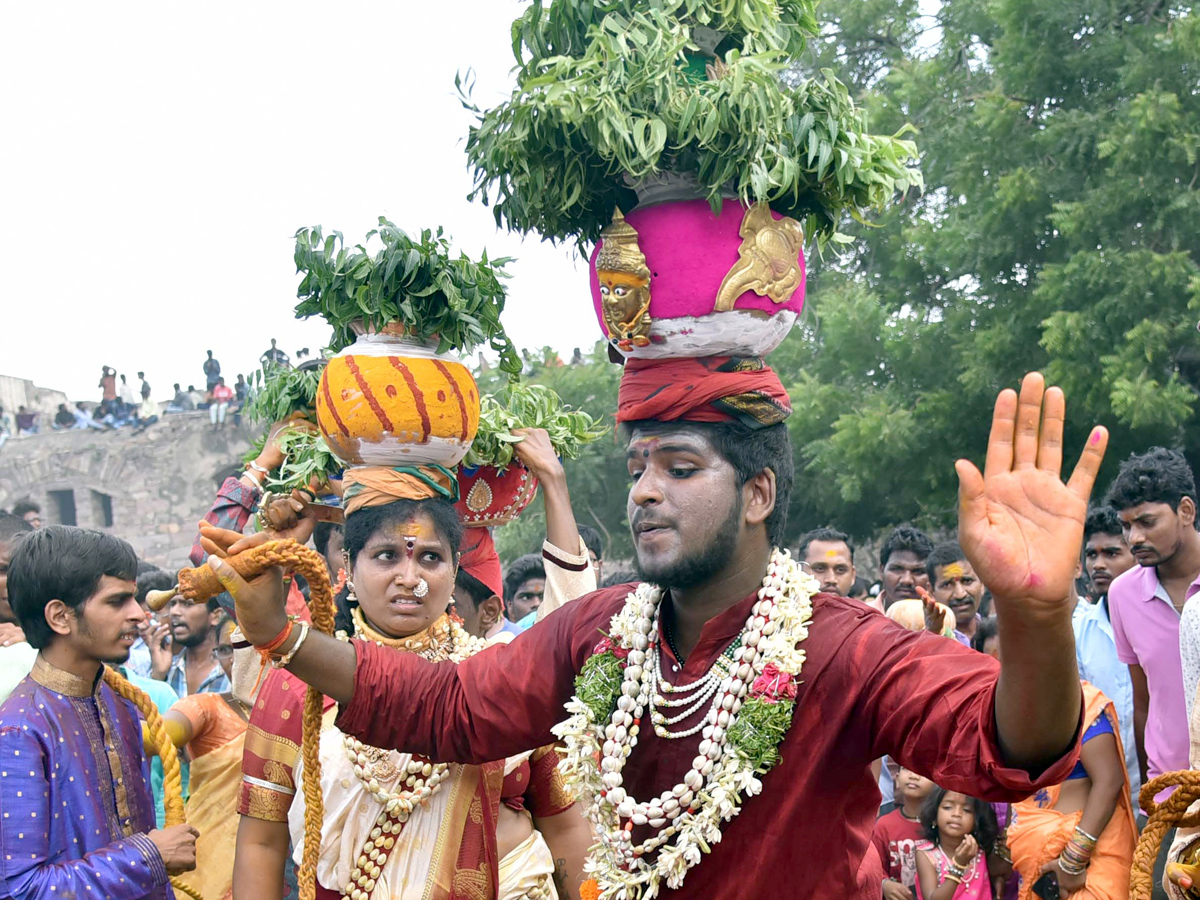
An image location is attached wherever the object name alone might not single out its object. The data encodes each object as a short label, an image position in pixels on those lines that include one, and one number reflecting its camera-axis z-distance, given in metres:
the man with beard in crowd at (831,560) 7.56
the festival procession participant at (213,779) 5.14
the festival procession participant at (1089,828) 5.38
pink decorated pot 3.09
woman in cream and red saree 3.75
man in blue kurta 3.75
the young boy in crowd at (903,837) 5.67
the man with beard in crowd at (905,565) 7.49
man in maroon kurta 2.18
